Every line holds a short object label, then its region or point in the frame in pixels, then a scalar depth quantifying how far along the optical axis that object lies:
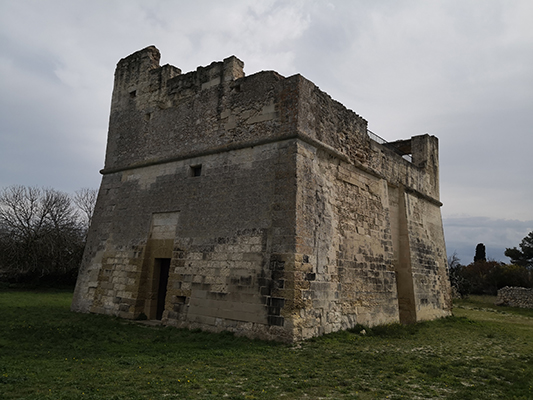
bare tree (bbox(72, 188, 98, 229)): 30.69
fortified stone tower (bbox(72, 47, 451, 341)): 8.49
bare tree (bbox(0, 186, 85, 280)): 22.73
